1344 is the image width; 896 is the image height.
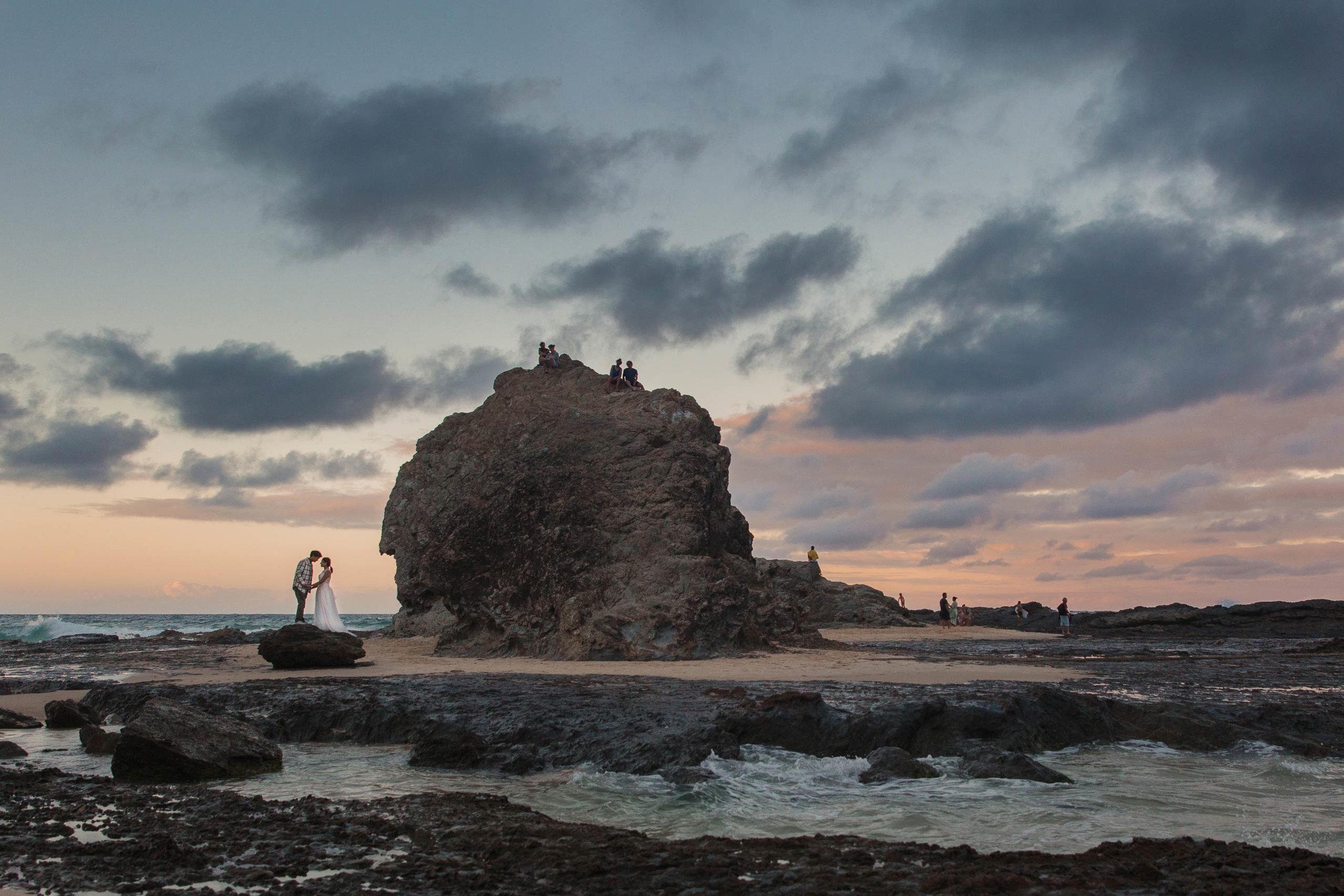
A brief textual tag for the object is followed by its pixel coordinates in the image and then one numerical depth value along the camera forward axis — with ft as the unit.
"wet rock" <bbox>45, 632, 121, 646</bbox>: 108.27
